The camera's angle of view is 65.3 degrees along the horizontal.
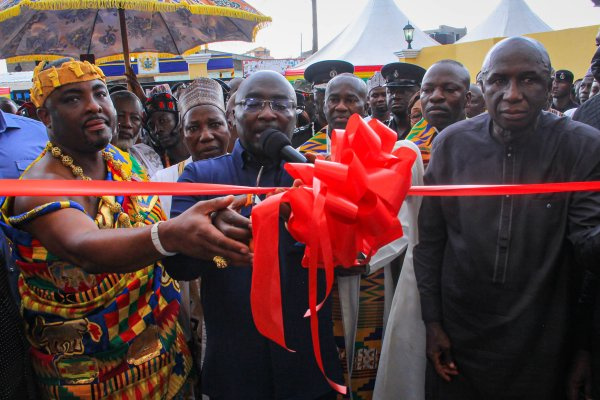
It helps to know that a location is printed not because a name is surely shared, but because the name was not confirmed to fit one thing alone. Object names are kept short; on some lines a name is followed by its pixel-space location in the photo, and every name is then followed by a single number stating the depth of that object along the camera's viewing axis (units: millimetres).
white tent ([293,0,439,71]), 17609
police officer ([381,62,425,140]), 4707
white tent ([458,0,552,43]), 17516
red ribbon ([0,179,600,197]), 1452
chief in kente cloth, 1952
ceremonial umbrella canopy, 4103
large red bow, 1167
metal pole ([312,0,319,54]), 28500
